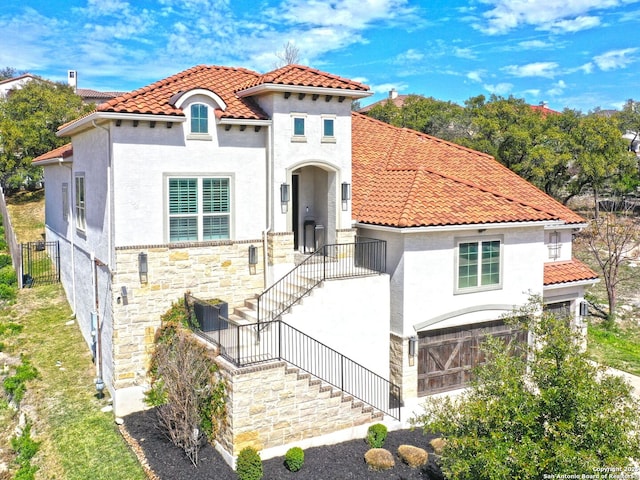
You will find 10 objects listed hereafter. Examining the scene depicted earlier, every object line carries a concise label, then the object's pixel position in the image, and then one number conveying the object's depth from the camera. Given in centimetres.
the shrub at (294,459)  1249
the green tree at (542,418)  802
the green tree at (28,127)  3738
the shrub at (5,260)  2661
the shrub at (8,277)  2375
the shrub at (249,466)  1192
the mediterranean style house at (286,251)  1418
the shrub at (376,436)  1389
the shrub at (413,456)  1312
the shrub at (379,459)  1288
